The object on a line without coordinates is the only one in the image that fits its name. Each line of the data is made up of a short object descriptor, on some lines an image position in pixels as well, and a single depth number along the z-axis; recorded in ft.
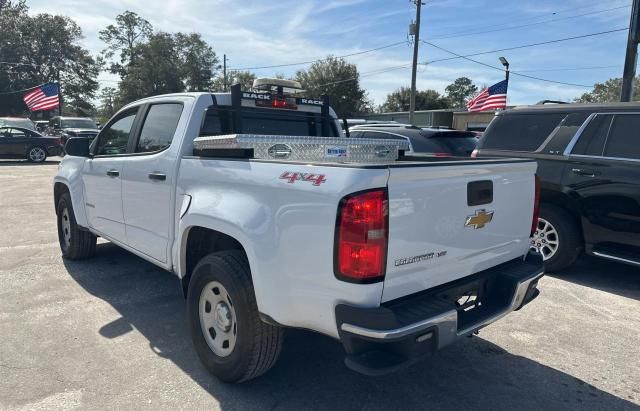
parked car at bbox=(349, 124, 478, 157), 24.43
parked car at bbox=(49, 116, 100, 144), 77.33
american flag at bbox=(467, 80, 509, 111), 58.95
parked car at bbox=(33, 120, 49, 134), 96.59
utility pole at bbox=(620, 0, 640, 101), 31.55
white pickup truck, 7.33
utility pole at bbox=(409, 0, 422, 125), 78.30
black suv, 15.74
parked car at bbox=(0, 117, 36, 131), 77.67
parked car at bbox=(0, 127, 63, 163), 60.29
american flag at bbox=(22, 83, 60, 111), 86.33
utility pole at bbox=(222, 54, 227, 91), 189.88
